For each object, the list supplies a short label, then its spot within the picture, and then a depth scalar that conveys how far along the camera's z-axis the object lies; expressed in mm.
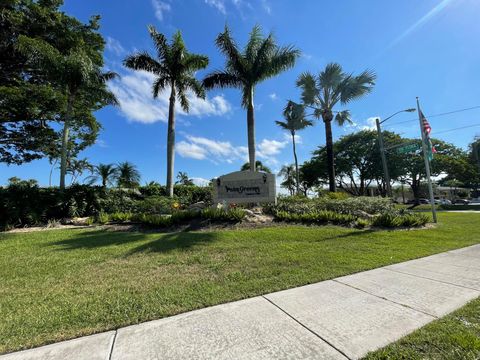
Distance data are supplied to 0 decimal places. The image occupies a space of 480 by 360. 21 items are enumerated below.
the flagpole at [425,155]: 12306
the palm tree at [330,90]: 18438
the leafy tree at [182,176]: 59488
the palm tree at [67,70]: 14000
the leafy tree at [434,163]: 33906
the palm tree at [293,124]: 29859
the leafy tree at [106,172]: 16938
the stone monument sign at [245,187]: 11555
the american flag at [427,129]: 12750
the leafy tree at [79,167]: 30997
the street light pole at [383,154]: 17889
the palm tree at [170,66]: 16516
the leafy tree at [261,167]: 43581
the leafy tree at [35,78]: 15062
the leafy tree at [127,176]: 17219
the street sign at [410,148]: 15000
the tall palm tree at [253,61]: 14602
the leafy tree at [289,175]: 51188
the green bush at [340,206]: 11094
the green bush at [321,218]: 9812
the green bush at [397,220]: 9734
